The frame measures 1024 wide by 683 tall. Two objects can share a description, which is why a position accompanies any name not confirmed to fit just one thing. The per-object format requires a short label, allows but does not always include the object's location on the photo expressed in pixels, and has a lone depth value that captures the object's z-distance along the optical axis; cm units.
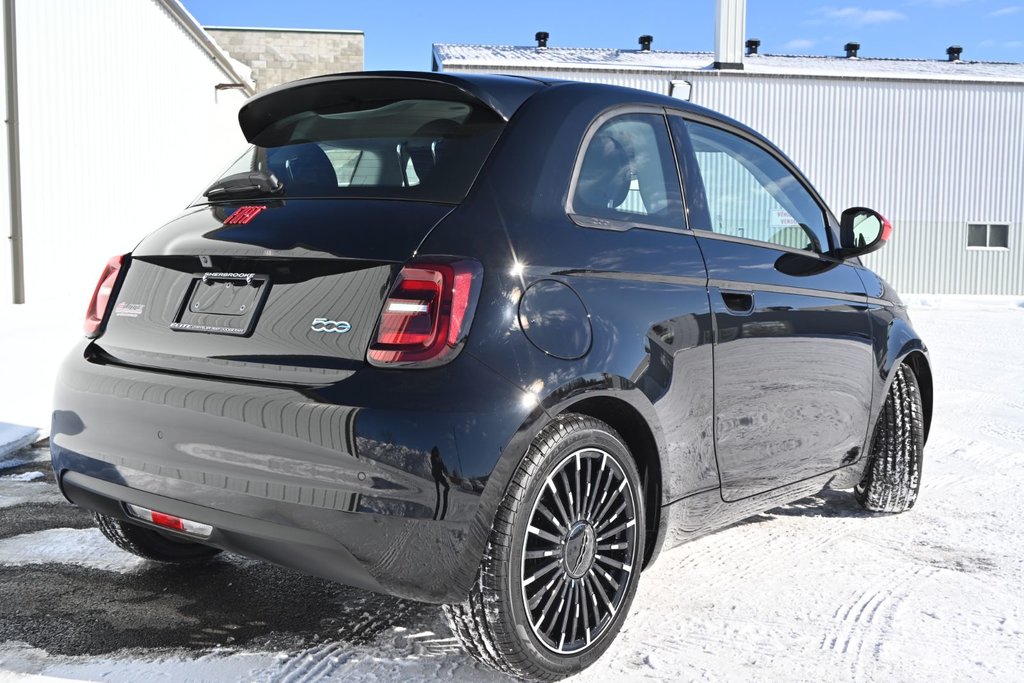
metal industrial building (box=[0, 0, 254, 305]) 1369
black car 235
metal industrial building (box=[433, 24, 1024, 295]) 2398
